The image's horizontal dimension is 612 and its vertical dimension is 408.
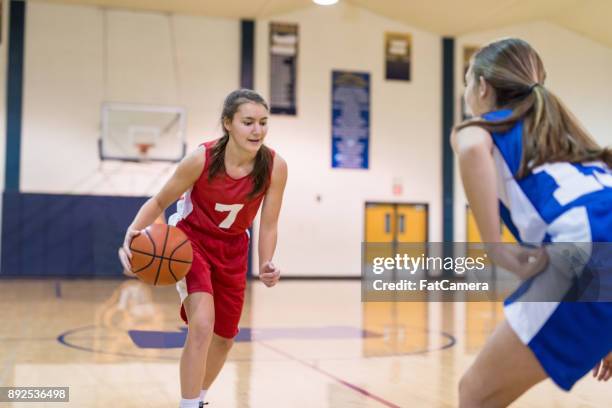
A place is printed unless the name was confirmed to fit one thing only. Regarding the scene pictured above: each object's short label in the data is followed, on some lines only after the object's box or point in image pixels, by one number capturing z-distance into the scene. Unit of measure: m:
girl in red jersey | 3.27
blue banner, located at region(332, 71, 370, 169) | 16.41
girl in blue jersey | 1.73
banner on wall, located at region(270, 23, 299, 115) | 16.02
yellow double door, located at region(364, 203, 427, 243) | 16.67
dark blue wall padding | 14.66
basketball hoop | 14.79
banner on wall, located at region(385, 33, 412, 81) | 16.77
